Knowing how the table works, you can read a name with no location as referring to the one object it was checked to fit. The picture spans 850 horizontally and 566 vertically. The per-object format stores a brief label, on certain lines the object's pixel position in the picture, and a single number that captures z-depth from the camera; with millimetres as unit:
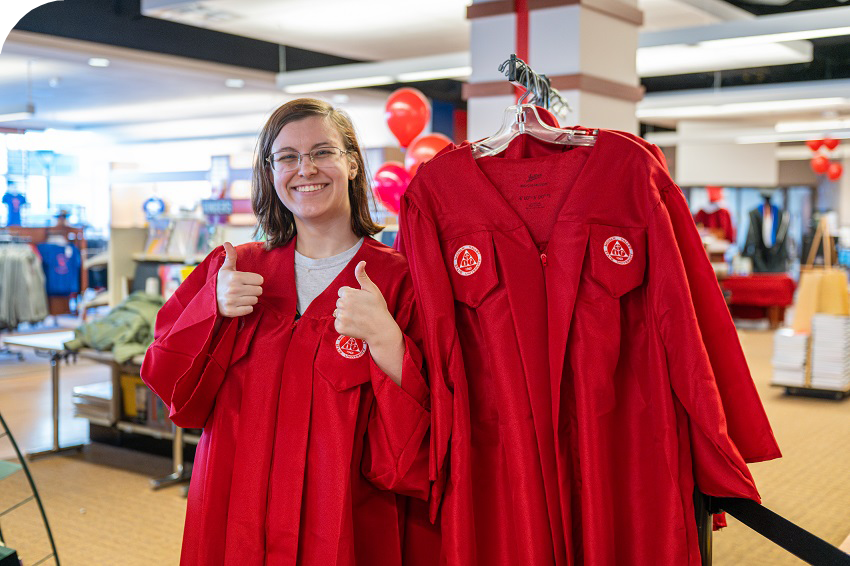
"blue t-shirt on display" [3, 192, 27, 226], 15227
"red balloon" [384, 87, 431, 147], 6684
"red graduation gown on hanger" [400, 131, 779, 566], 1652
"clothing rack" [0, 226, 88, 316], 12062
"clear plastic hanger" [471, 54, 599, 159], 1892
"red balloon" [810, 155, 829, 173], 13898
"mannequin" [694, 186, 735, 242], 15266
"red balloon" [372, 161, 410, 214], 5691
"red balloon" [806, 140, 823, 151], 12434
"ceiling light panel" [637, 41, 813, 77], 9758
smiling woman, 1683
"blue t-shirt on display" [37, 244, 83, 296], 11984
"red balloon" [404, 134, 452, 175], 6074
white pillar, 4180
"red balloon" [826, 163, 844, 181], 14992
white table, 5340
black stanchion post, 1696
